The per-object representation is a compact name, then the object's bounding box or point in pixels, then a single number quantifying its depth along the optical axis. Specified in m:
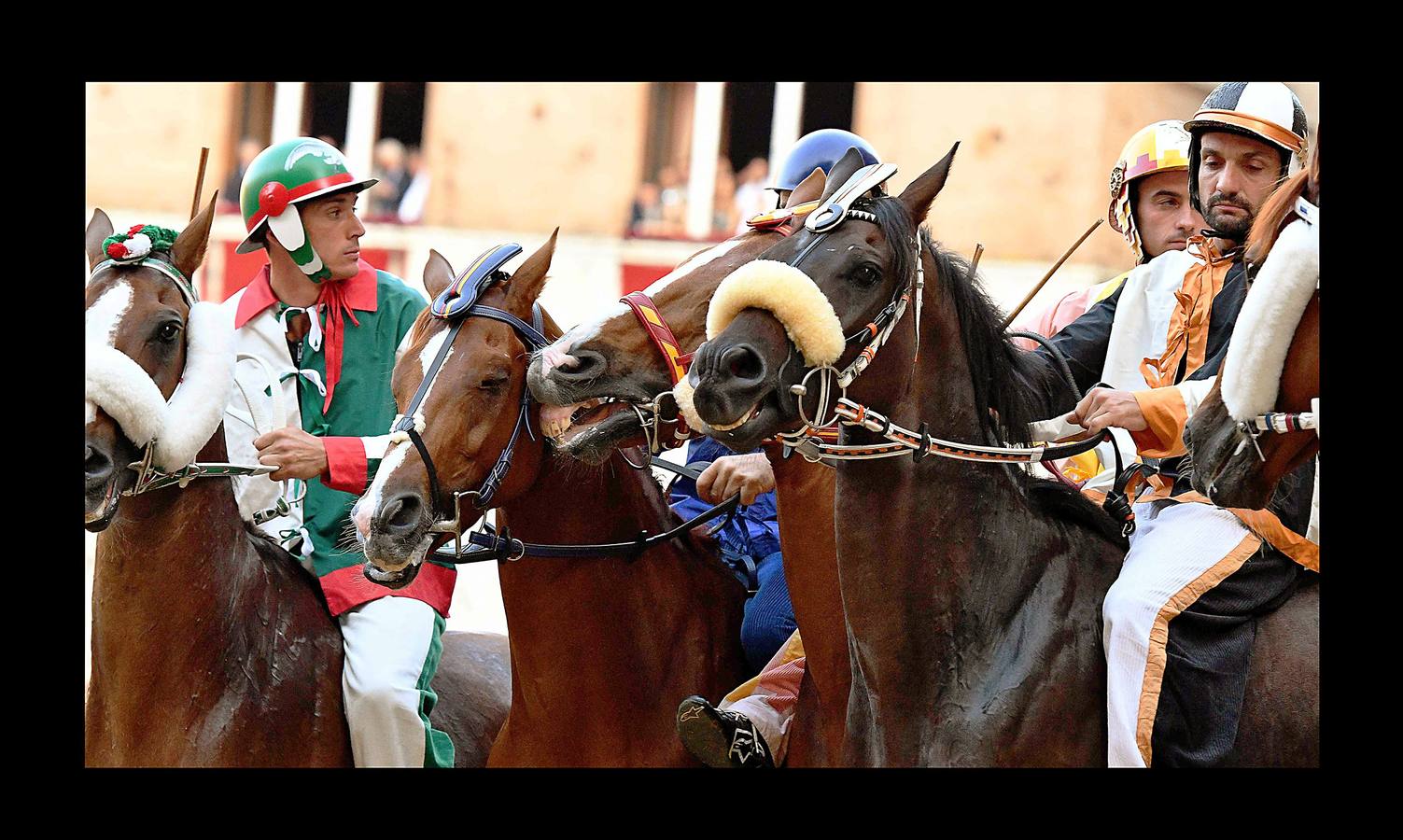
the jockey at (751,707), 9.37
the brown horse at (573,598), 9.72
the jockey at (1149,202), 11.47
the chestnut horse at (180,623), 9.73
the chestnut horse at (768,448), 8.63
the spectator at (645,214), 38.22
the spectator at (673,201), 38.75
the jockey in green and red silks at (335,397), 10.26
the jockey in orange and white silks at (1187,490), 7.79
